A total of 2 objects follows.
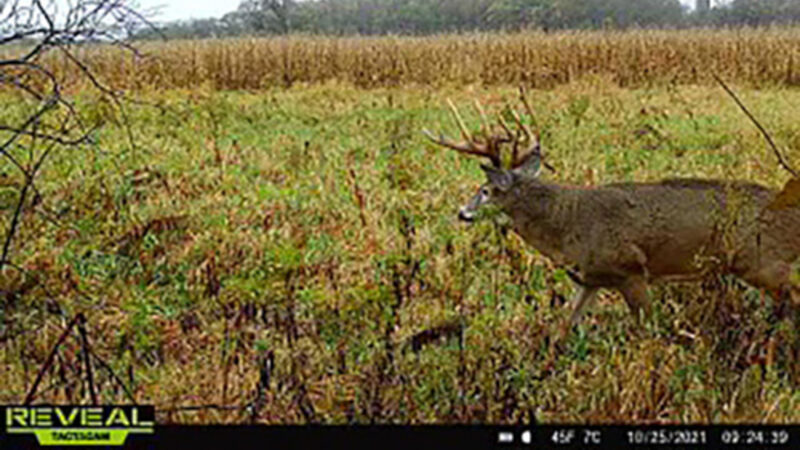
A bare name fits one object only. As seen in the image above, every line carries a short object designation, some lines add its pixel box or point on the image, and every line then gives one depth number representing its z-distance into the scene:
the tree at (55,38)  3.45
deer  4.41
